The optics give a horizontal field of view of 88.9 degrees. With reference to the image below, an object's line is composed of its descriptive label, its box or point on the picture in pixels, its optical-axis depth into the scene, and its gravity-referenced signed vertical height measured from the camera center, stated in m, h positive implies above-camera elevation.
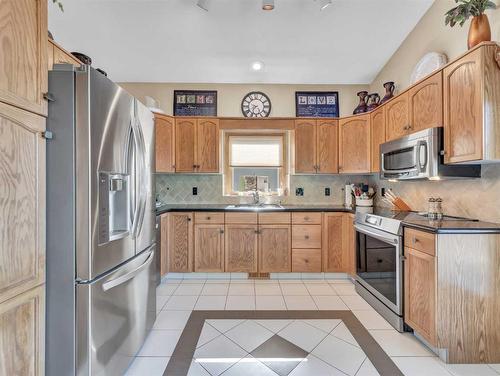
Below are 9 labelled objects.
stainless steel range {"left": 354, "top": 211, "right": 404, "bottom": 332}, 2.10 -0.72
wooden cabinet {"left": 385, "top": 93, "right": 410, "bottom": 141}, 2.49 +0.72
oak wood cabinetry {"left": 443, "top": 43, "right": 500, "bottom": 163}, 1.65 +0.56
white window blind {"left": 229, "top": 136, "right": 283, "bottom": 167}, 3.91 +0.56
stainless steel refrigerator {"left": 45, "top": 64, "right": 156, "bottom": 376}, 1.23 -0.18
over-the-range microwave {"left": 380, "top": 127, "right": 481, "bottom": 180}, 2.02 +0.23
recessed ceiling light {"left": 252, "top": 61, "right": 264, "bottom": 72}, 3.37 +1.63
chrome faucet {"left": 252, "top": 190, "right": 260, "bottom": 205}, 3.76 -0.15
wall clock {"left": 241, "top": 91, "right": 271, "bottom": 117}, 3.79 +1.24
